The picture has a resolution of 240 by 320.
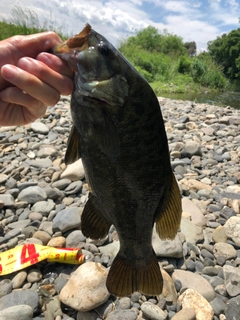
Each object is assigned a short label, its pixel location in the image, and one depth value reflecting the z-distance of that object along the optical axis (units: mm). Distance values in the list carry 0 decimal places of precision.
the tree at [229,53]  52081
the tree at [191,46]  61866
